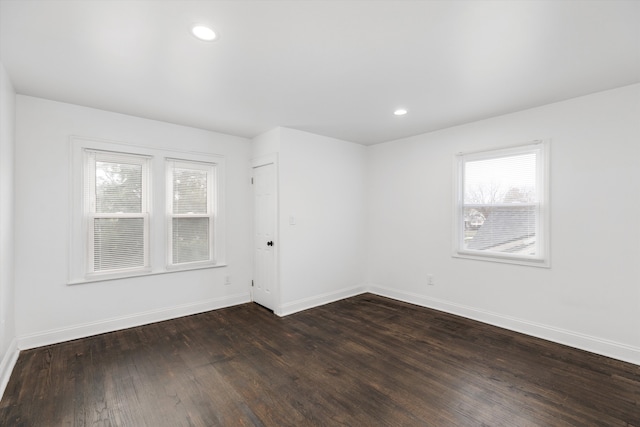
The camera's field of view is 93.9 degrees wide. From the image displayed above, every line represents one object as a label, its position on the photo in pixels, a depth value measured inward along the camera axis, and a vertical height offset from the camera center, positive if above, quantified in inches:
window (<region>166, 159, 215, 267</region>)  153.4 -0.4
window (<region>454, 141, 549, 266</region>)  130.1 +3.6
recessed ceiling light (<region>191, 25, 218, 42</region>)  74.0 +45.3
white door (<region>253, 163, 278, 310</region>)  161.9 -13.7
